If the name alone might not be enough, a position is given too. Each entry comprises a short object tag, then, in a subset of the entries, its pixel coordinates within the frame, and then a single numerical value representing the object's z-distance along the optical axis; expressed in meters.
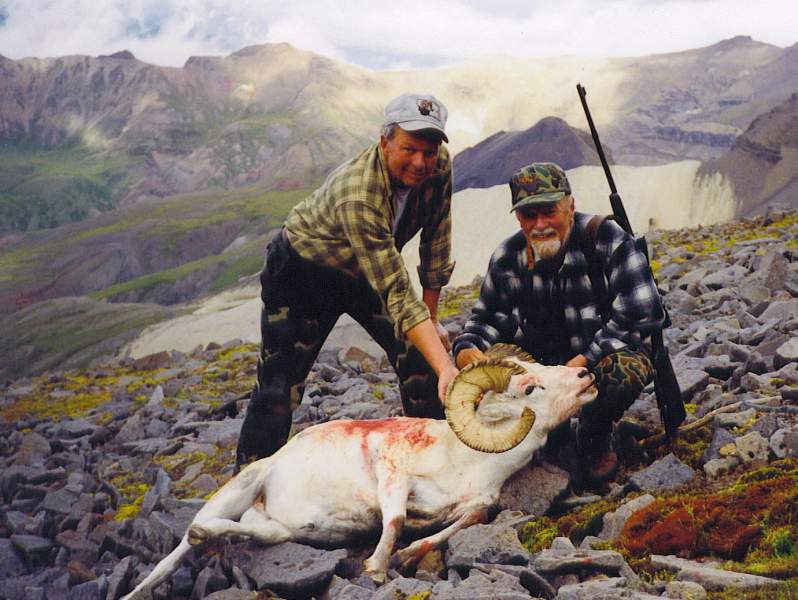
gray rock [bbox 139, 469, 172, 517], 8.29
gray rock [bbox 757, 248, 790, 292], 13.48
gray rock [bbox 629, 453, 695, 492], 5.86
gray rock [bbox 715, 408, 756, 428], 6.62
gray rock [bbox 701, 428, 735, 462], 6.14
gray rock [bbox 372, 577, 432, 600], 4.68
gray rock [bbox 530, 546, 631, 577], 4.39
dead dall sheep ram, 5.62
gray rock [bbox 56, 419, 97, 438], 13.03
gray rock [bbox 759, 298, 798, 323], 10.70
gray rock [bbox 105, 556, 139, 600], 6.38
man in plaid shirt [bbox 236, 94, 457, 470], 5.78
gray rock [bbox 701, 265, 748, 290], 15.38
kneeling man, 6.03
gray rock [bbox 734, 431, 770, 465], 5.84
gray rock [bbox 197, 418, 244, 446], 11.07
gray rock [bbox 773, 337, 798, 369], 8.12
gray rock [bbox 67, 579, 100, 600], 6.53
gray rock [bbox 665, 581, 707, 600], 3.84
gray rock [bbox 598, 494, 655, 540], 5.13
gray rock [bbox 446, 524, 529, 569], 4.96
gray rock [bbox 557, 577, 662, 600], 3.84
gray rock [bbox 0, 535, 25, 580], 7.71
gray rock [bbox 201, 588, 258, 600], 5.38
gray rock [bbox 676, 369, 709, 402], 8.02
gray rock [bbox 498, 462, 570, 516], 5.85
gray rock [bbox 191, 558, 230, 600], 5.63
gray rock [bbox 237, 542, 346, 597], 5.25
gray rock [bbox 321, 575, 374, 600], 4.88
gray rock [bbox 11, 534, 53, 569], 7.88
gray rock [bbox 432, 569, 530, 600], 4.21
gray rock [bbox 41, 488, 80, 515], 9.02
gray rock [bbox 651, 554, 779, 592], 3.81
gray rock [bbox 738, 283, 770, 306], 12.84
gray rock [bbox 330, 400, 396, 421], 10.11
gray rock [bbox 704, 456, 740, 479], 5.87
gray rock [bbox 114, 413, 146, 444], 12.33
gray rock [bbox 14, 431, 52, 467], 11.30
